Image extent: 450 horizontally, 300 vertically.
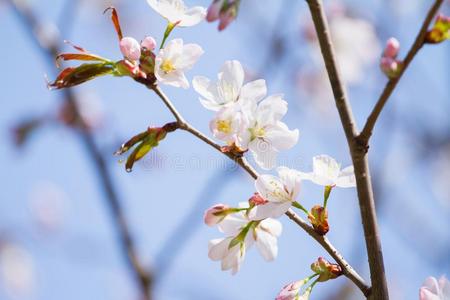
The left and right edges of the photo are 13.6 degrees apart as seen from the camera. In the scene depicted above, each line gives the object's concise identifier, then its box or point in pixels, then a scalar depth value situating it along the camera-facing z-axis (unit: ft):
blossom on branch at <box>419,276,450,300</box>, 2.77
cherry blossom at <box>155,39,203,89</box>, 2.87
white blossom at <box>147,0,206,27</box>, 2.92
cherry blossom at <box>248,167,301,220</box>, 2.81
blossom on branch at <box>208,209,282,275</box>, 2.88
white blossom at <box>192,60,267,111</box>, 2.85
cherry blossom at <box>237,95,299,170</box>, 2.85
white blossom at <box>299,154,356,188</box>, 2.86
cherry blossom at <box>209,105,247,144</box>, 2.80
